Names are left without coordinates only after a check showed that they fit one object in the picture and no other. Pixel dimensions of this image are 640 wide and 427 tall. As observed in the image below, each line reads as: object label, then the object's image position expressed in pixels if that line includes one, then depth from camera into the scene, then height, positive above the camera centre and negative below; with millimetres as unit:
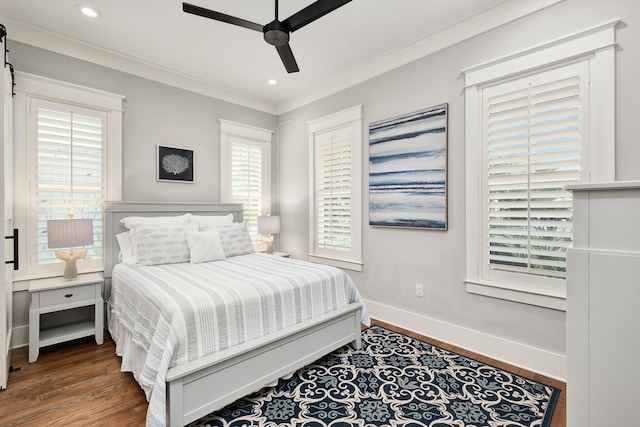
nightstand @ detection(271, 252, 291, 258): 4382 -585
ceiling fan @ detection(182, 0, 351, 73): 1845 +1247
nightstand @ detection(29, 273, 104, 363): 2475 -793
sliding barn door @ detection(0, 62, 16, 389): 1994 -114
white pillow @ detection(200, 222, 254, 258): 3320 -283
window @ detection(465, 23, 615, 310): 2090 +459
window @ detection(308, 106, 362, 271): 3688 +325
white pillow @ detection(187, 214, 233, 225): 3512 -73
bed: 1677 -775
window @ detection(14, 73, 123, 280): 2771 +503
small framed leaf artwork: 3635 +592
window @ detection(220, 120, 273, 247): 4227 +643
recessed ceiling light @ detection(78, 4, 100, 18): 2518 +1686
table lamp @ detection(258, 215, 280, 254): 4211 -191
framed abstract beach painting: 2918 +451
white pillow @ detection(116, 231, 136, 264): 3072 -351
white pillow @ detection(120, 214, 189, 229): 3133 -81
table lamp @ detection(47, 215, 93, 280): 2547 -218
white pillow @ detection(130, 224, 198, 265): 2867 -309
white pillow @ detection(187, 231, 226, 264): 3002 -339
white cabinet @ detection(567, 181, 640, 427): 817 -254
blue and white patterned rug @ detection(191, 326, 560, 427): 1833 -1222
